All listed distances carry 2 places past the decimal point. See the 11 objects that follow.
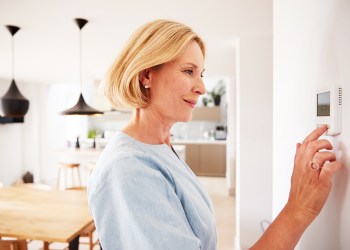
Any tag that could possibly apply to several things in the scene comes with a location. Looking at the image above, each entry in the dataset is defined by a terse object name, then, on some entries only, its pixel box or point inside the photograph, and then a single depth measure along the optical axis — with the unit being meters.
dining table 2.09
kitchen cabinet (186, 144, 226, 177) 7.42
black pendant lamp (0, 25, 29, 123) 2.52
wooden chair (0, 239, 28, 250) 1.83
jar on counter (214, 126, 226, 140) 7.69
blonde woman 0.64
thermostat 0.66
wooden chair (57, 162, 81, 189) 4.60
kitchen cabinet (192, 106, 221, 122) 7.64
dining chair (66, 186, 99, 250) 2.81
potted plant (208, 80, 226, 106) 7.73
